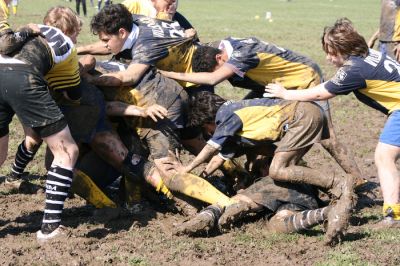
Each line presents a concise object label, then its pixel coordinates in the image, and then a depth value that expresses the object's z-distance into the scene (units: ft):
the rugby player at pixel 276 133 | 37.45
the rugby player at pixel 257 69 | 42.37
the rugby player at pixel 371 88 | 37.78
